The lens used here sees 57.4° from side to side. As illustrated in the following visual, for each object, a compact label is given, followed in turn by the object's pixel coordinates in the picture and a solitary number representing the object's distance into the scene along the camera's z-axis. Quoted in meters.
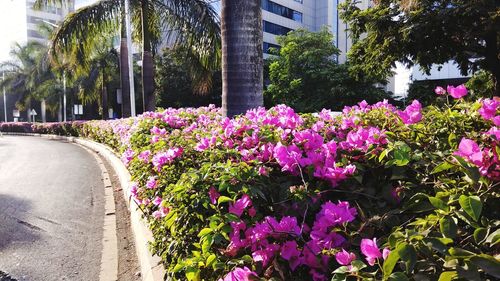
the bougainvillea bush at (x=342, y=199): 1.62
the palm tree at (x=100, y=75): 34.31
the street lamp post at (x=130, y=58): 17.25
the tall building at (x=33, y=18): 81.25
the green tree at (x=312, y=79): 34.88
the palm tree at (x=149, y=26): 14.50
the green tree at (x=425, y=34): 15.39
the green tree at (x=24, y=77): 51.81
